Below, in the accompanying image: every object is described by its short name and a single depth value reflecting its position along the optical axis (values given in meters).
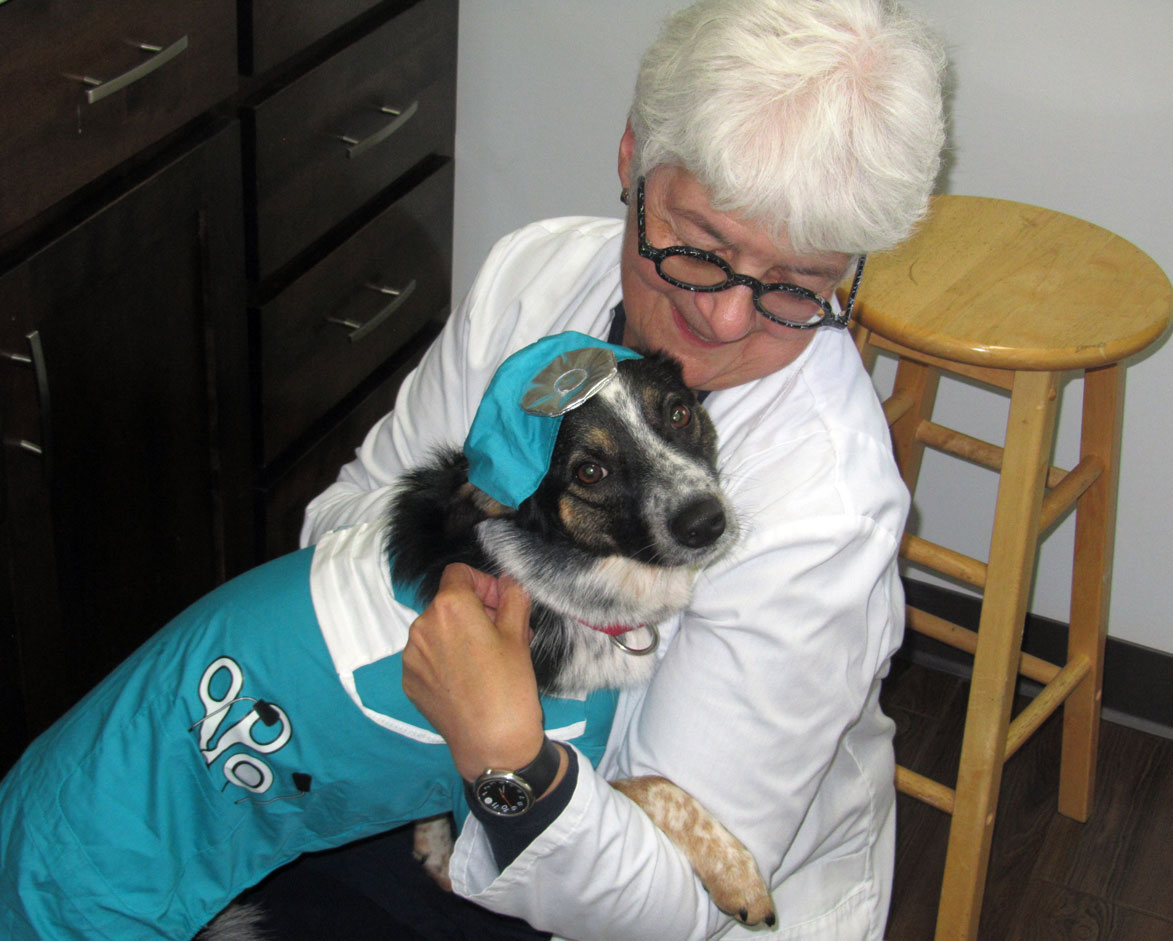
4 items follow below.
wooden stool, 1.73
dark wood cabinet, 1.71
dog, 1.31
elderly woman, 1.22
